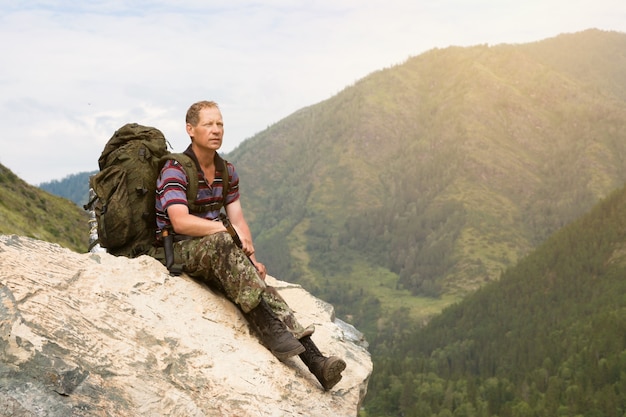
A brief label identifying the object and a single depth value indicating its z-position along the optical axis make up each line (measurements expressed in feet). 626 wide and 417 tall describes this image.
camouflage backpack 32.22
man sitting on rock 30.71
